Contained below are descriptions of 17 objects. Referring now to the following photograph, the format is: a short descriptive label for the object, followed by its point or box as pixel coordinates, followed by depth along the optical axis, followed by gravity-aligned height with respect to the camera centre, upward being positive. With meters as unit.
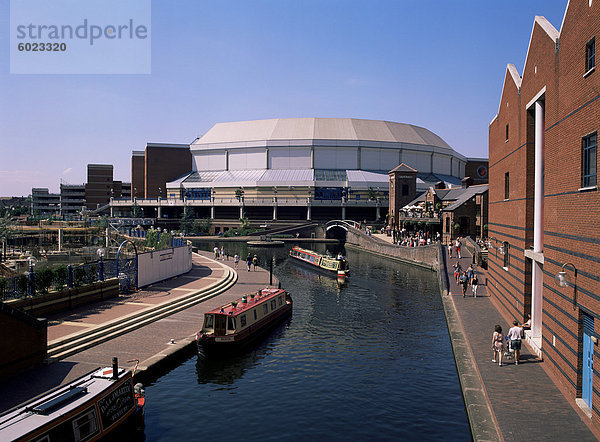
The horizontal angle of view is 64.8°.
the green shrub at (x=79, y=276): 28.75 -4.01
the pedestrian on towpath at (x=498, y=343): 19.34 -5.37
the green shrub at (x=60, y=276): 27.00 -3.75
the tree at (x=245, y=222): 106.16 -2.55
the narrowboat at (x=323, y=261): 51.00 -6.06
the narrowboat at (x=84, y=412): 11.85 -5.44
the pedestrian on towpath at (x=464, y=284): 35.47 -5.42
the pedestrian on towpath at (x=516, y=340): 19.31 -5.25
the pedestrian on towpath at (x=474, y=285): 34.66 -5.35
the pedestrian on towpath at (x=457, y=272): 41.97 -5.35
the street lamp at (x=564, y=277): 15.06 -2.09
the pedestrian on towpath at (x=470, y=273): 38.50 -4.96
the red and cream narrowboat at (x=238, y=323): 23.58 -6.11
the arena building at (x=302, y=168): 120.69 +12.79
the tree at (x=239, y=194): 122.06 +4.54
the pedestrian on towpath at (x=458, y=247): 54.93 -4.06
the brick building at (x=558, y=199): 14.33 +0.54
